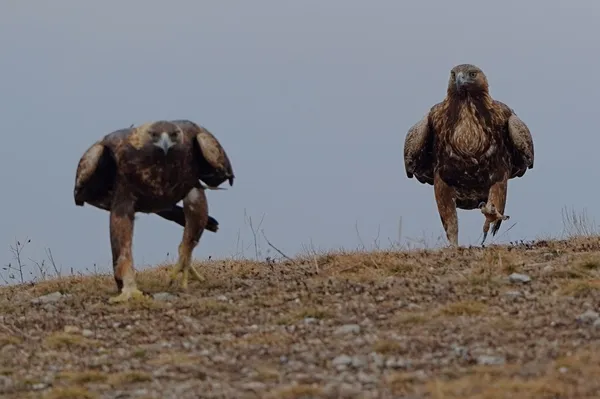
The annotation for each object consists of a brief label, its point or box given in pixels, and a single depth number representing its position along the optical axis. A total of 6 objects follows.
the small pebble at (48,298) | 21.89
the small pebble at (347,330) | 16.61
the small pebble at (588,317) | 15.95
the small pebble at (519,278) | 19.62
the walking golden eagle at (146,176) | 20.36
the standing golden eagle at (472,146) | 26.50
